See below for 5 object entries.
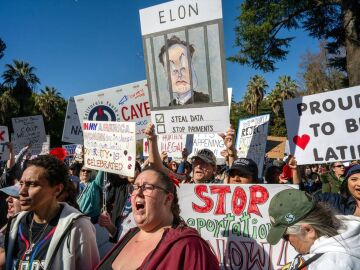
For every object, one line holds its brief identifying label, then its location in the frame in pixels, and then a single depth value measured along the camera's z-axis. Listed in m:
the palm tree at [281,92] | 48.94
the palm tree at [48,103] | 51.66
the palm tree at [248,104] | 52.03
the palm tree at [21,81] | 43.12
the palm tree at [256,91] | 51.84
